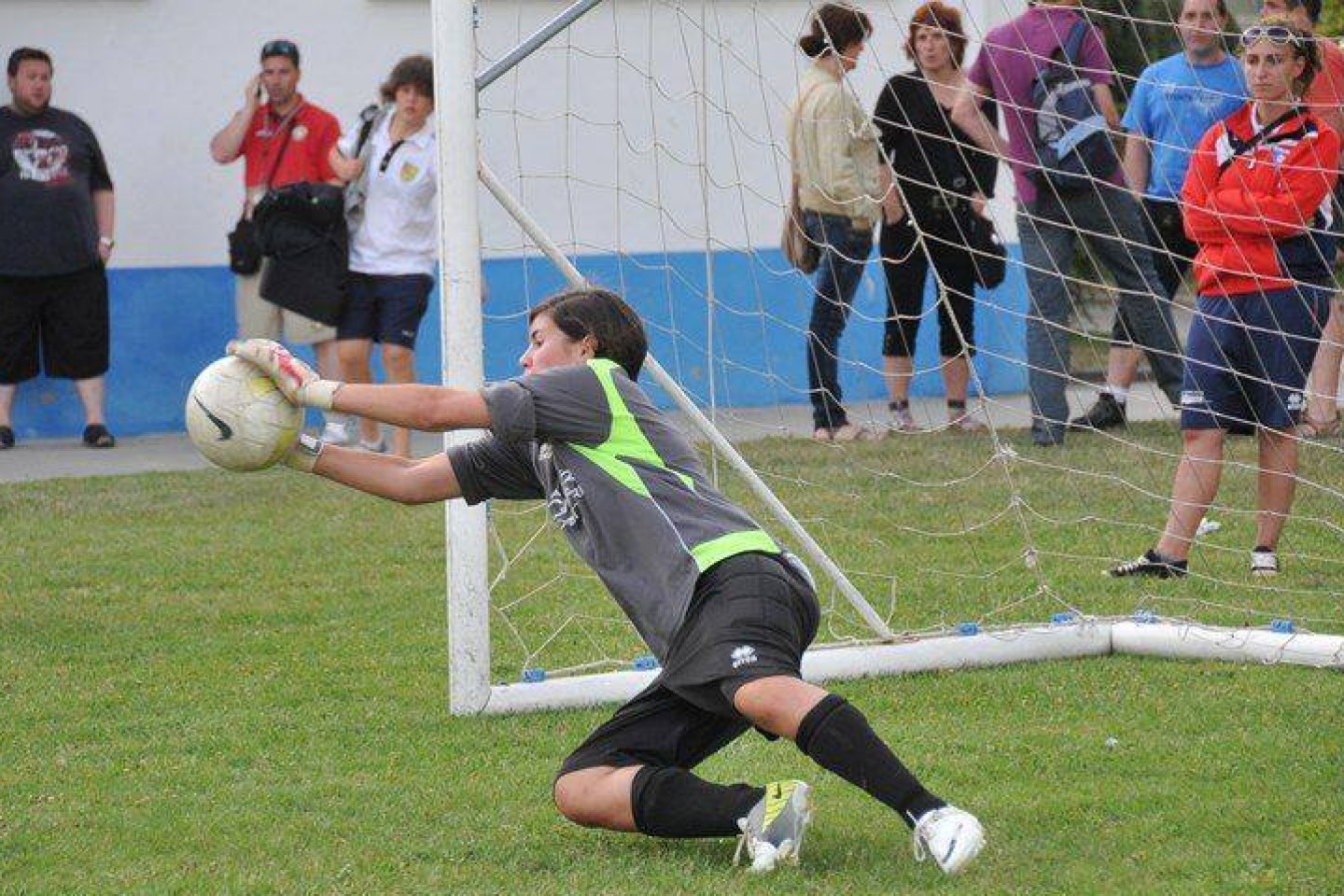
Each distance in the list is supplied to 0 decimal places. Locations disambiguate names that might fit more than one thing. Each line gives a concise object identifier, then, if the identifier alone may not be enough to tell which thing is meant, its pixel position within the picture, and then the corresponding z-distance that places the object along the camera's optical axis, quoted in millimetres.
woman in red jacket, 14086
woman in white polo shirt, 20984
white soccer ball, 9219
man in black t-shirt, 22703
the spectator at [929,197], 20687
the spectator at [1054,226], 20000
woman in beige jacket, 19547
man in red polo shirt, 22687
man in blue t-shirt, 18359
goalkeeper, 8586
